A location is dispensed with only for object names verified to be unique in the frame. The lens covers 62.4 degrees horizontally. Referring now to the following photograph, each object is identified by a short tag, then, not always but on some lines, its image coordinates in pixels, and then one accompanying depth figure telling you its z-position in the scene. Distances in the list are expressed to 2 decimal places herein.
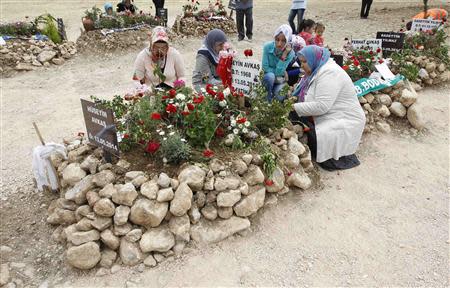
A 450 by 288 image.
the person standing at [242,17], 10.05
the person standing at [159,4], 12.28
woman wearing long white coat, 4.12
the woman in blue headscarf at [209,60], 4.56
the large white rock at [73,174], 3.51
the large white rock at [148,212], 3.08
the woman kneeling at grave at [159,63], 4.56
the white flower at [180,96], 3.56
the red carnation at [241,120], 3.65
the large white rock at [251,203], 3.38
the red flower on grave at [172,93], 3.61
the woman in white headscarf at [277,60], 4.75
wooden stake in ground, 3.83
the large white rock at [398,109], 5.47
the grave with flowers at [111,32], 9.80
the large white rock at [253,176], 3.48
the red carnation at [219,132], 3.78
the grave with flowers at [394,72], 5.42
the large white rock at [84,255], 3.01
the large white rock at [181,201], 3.14
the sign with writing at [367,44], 6.12
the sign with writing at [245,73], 4.12
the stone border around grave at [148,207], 3.10
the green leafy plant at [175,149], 3.42
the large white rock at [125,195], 3.14
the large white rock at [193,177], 3.25
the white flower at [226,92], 4.02
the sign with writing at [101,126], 3.24
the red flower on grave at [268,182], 3.55
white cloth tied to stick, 3.78
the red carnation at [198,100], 3.42
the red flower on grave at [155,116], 3.26
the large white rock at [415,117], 5.43
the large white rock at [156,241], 3.09
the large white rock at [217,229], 3.27
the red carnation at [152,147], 3.40
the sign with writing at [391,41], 6.41
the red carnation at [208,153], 3.43
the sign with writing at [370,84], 5.29
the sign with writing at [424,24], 7.22
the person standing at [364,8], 13.35
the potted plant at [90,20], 9.98
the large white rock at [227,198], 3.29
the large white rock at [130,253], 3.08
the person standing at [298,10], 10.03
